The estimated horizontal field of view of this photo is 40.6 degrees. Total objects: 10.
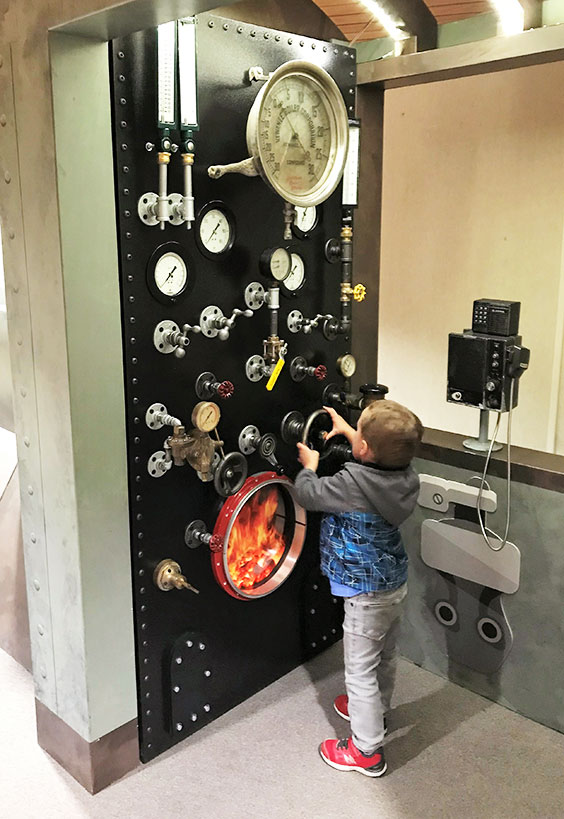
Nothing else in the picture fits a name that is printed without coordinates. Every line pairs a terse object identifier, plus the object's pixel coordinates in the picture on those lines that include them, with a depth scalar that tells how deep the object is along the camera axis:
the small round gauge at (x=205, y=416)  2.18
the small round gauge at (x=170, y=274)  2.08
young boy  2.16
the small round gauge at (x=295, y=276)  2.45
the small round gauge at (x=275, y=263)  2.30
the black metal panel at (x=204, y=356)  2.01
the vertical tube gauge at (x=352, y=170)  2.48
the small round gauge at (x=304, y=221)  2.43
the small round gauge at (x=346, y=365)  2.66
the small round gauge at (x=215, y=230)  2.16
